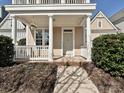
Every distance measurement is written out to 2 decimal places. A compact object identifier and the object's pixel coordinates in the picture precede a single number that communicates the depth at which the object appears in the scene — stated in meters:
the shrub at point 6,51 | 4.78
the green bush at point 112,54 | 4.08
